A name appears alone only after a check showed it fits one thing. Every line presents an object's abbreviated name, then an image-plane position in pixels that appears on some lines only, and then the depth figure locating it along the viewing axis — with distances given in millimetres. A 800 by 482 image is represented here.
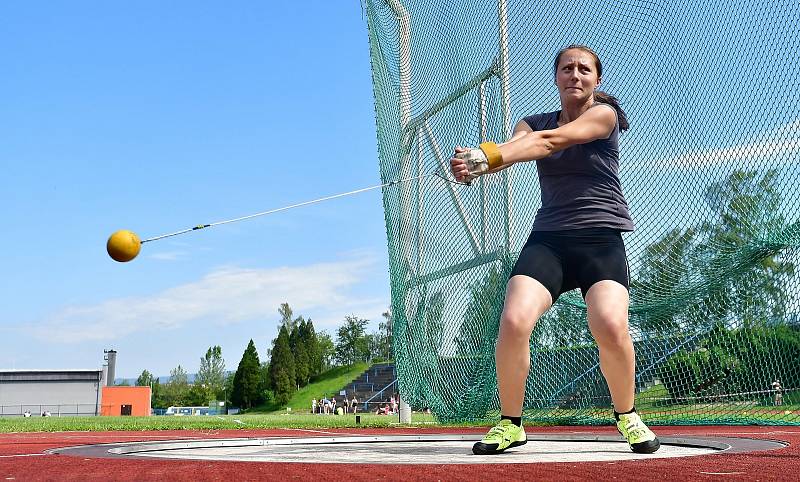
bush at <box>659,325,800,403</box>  7172
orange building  59156
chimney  62219
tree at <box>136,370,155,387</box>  106812
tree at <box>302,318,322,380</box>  70306
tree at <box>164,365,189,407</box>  86188
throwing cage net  6543
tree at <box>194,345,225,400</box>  86000
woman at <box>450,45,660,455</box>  3514
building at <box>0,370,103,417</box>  53688
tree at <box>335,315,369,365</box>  83562
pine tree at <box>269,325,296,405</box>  60531
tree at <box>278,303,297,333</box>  81625
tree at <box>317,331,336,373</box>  80438
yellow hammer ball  4672
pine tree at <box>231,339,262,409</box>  61500
